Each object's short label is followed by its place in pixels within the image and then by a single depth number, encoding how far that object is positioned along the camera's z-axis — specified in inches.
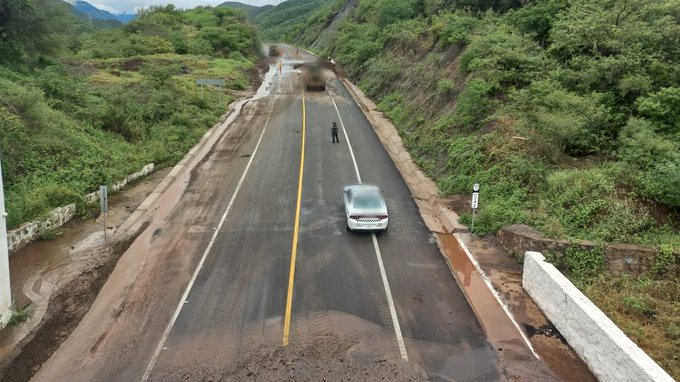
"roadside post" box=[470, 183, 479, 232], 610.2
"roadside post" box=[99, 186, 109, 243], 601.9
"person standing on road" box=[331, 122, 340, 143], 1099.3
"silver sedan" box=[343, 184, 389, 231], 617.6
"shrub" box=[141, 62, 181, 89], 1320.1
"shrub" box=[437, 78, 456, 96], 1058.7
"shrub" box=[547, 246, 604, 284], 474.9
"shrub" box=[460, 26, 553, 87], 883.4
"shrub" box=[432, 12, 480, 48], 1227.2
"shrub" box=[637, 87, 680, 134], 601.0
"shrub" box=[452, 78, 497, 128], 876.0
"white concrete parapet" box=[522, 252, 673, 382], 322.7
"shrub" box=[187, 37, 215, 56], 2519.7
